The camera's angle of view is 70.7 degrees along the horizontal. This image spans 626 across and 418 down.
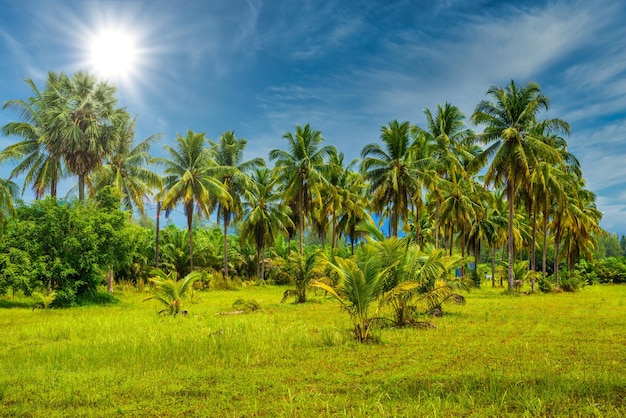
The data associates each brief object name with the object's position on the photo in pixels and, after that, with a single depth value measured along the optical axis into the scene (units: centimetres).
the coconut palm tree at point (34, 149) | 2625
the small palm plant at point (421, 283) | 1260
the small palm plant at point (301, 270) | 2122
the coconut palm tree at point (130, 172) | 3111
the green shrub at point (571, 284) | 3085
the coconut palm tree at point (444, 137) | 3222
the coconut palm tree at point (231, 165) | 3734
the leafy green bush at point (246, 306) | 1772
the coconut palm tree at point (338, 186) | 3656
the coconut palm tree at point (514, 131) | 2638
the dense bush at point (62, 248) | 1942
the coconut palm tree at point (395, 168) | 3033
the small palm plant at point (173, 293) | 1612
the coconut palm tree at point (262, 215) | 3916
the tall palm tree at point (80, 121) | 2553
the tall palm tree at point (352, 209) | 3996
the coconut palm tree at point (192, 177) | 3275
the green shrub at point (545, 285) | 2973
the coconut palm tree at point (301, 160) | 3372
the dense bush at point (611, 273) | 4684
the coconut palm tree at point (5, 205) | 1887
